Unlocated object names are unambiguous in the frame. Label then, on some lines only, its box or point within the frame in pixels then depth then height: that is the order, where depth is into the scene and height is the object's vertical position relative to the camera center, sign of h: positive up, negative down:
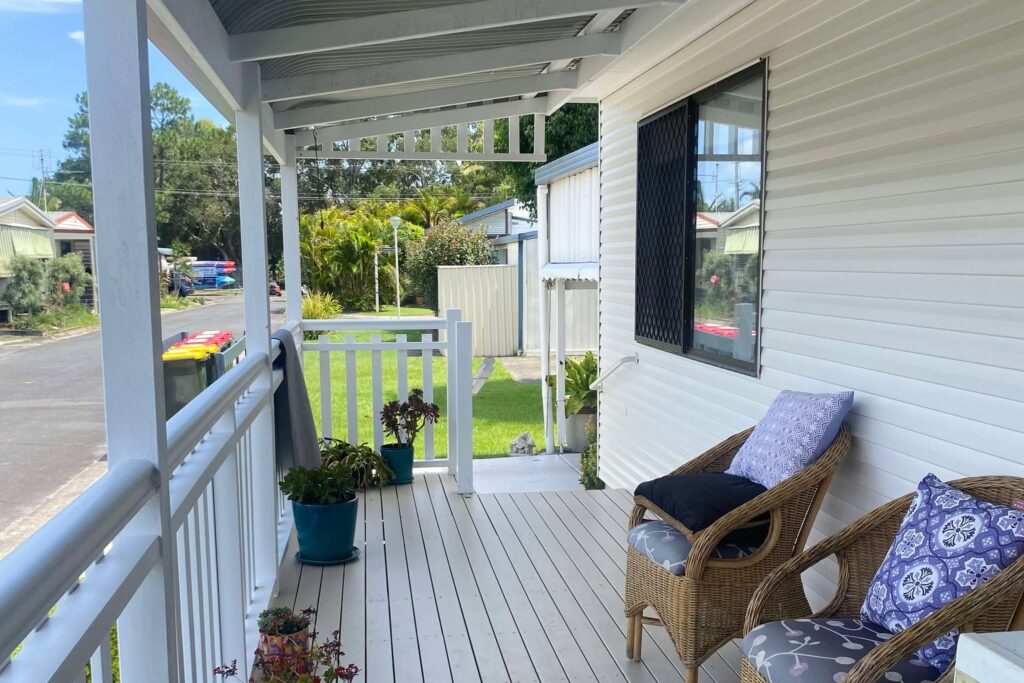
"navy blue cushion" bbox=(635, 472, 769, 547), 2.96 -0.82
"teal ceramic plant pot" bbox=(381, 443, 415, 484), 5.72 -1.27
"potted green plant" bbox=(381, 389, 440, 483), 5.73 -1.07
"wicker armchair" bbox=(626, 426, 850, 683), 2.87 -1.04
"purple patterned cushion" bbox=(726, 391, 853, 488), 3.00 -0.61
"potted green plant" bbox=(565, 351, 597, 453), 9.25 -1.49
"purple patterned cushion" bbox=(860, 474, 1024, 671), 2.08 -0.73
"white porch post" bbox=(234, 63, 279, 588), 3.57 +0.01
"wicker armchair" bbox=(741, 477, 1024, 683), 1.98 -0.86
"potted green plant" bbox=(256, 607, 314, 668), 2.90 -1.25
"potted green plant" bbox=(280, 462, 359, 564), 4.17 -1.18
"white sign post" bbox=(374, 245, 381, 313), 18.60 -0.51
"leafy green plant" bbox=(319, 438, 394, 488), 5.53 -1.25
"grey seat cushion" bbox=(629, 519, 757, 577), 2.96 -0.99
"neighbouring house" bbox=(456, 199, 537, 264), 16.89 +0.94
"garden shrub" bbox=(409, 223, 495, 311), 18.53 +0.31
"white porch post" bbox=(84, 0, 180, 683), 1.53 +0.03
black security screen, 4.77 +0.23
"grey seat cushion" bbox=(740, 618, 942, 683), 2.09 -0.98
